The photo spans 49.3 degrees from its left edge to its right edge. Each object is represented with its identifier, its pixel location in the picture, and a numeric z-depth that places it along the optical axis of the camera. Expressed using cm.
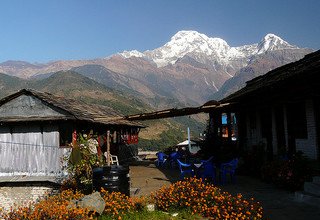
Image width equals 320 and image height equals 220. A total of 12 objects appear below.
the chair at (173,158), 1919
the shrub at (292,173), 1056
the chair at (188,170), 1366
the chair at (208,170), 1282
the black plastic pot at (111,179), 1001
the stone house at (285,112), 1131
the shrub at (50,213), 787
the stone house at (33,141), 1738
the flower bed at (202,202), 803
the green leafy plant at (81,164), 1519
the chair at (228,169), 1289
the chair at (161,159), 2095
